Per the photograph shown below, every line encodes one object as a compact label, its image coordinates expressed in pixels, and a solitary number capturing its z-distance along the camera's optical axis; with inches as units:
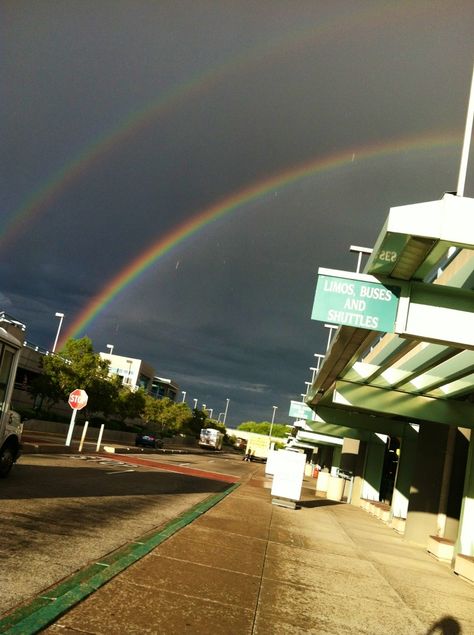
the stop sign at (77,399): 1014.5
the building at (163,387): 5718.5
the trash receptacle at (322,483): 1443.2
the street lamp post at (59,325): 2505.4
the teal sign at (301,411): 1253.7
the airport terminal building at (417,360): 303.1
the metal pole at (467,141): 555.3
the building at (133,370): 4864.7
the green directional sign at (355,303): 359.3
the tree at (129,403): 2513.8
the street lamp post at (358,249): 467.3
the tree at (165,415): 3388.3
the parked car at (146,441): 2175.2
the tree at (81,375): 1815.9
